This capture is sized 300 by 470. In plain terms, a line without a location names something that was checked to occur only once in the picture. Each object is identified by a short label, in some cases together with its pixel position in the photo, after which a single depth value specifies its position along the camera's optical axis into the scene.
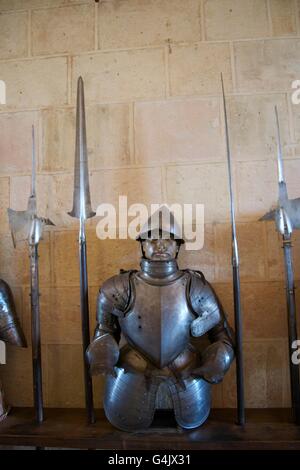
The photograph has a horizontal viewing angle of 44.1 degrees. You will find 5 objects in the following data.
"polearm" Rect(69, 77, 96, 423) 1.85
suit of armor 1.65
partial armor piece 1.96
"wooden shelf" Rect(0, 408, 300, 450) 1.58
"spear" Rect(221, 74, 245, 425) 1.78
